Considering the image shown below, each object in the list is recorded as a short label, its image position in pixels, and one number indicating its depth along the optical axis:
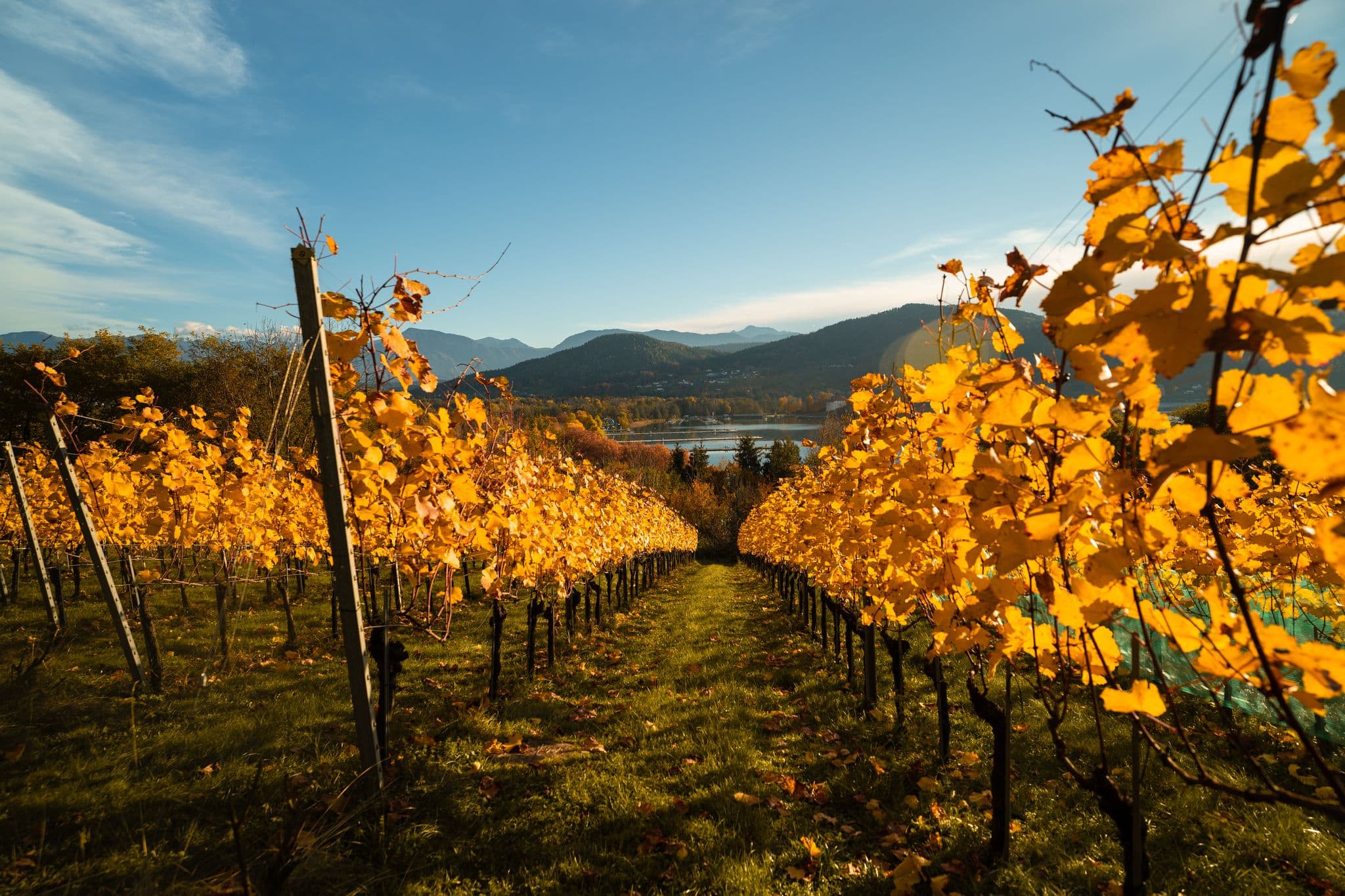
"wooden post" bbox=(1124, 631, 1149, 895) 2.06
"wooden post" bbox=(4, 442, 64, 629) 6.25
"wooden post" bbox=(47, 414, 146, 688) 4.70
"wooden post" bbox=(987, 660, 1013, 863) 2.92
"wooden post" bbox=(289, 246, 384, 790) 2.62
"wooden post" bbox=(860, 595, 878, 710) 5.28
